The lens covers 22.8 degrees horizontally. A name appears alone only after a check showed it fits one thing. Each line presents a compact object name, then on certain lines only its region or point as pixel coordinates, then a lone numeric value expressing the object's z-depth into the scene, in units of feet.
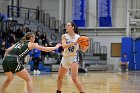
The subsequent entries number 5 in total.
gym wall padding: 96.37
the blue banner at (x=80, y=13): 104.94
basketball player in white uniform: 28.32
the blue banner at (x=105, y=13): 103.19
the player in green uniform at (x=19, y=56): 25.49
